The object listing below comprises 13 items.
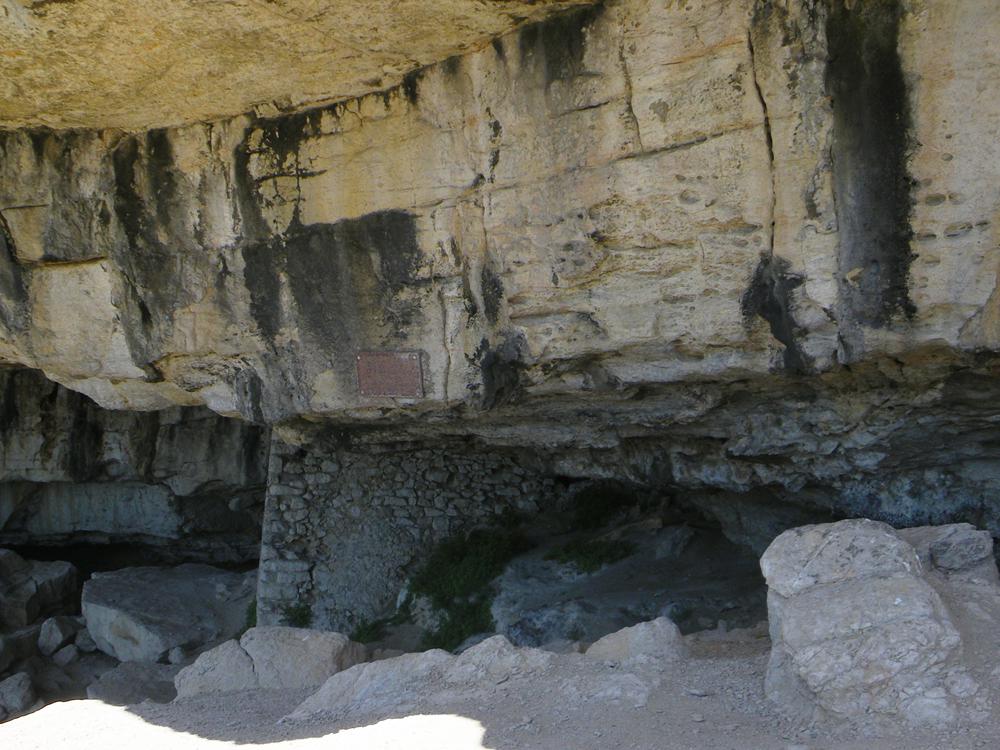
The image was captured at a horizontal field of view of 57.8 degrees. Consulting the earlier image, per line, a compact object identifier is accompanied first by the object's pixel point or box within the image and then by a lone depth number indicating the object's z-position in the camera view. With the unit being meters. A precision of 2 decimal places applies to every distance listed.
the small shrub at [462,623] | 6.54
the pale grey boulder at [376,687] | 3.94
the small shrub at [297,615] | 6.95
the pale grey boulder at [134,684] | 6.45
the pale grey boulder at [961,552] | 3.75
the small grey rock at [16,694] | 6.63
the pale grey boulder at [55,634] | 7.89
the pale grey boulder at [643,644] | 3.88
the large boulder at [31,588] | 8.45
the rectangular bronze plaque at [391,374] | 5.06
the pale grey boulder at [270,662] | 4.66
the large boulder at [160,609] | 7.51
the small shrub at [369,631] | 6.85
